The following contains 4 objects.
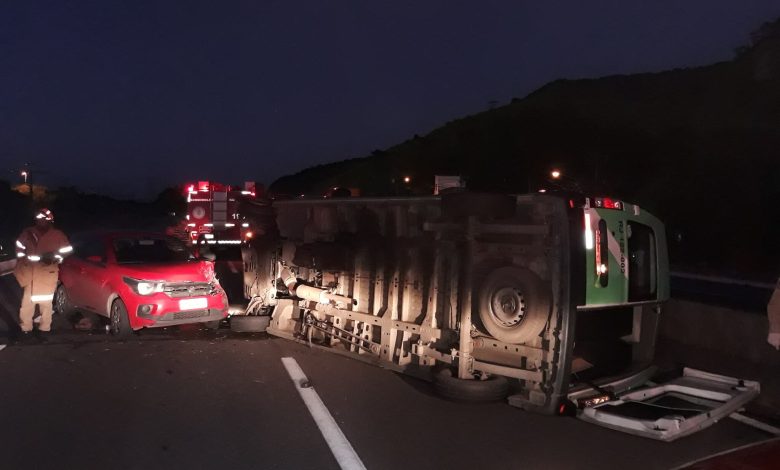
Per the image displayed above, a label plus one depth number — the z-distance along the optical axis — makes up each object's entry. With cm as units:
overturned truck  609
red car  953
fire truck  1983
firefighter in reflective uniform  998
